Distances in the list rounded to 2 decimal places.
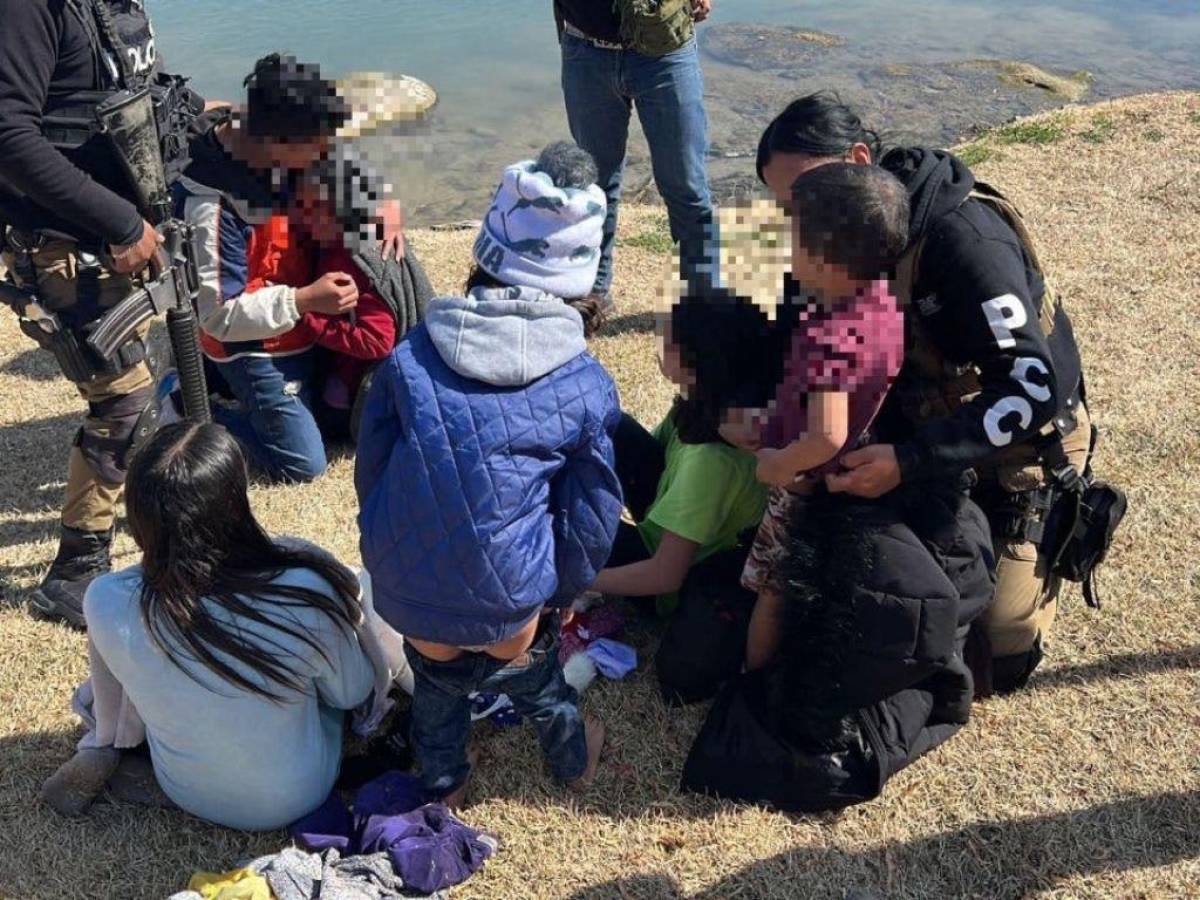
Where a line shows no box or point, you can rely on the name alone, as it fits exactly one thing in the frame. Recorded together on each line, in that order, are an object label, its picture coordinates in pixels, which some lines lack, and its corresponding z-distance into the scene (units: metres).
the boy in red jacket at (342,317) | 3.11
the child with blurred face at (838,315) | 2.14
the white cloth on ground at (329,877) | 2.22
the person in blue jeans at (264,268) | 3.05
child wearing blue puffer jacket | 2.08
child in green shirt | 2.76
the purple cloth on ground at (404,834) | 2.31
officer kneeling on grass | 2.32
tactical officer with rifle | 2.67
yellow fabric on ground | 2.18
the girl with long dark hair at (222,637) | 2.23
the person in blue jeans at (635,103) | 4.36
